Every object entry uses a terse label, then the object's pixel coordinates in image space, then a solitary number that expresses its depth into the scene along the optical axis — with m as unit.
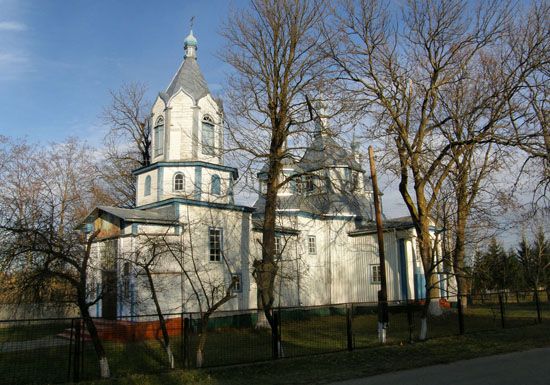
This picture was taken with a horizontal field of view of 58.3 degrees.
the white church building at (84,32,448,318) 19.44
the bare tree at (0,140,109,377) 10.31
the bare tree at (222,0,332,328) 18.89
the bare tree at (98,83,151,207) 32.16
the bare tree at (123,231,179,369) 11.61
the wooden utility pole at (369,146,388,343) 18.39
